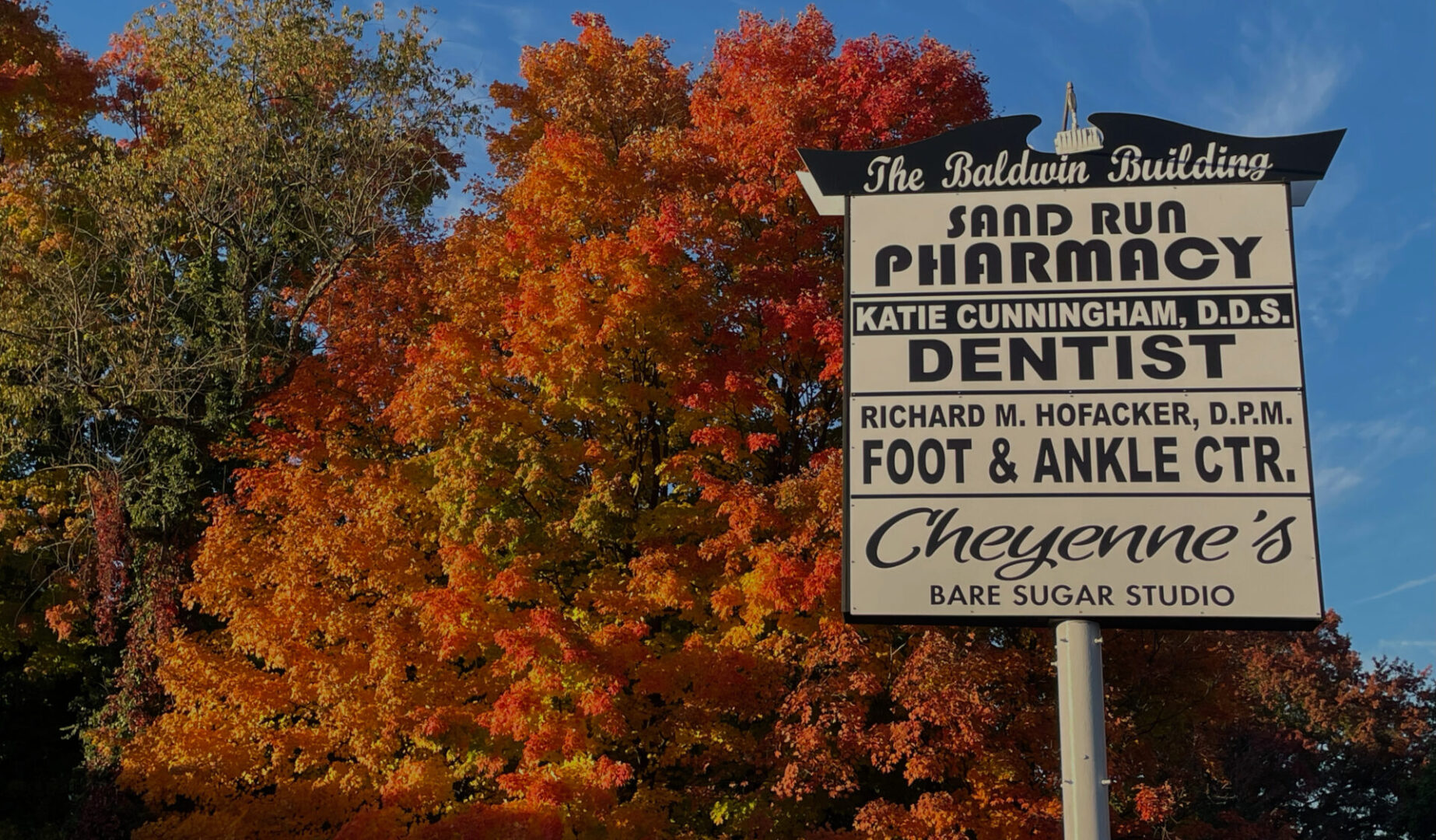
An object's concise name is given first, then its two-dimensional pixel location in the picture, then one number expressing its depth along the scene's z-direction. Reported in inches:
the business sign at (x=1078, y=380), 295.6
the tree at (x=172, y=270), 896.3
